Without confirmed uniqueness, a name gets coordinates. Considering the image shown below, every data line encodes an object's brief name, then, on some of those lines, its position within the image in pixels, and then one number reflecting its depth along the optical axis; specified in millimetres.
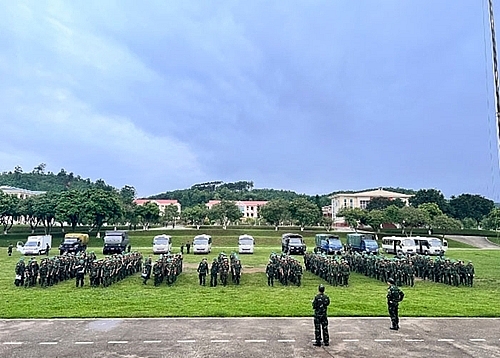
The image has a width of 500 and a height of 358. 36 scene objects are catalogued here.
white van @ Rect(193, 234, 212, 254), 32812
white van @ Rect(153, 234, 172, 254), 31906
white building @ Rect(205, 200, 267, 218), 123156
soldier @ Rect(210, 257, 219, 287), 16569
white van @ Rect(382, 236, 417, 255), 34750
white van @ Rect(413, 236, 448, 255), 34738
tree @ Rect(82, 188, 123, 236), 50406
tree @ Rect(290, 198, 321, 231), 65000
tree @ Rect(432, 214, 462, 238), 57500
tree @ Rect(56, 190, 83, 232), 50312
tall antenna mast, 13440
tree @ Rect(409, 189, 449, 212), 84375
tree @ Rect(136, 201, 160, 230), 65375
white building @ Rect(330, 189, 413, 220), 107400
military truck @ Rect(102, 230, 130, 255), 31875
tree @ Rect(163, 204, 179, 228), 79312
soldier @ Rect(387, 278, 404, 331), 10117
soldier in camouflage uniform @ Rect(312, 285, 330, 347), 8828
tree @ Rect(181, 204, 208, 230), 73794
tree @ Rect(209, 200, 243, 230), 71438
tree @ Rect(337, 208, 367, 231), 66969
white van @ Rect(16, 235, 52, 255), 31161
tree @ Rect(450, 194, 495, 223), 81625
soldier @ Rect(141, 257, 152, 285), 17281
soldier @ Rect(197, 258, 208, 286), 16969
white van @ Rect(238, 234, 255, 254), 33656
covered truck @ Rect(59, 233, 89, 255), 31998
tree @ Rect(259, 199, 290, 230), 68081
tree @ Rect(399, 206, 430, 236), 60062
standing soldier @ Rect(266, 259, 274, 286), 16984
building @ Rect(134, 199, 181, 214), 117025
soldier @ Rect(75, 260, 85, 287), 16375
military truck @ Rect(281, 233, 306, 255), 32250
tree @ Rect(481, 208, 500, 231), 58625
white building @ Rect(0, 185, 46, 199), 90581
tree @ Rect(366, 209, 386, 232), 62981
